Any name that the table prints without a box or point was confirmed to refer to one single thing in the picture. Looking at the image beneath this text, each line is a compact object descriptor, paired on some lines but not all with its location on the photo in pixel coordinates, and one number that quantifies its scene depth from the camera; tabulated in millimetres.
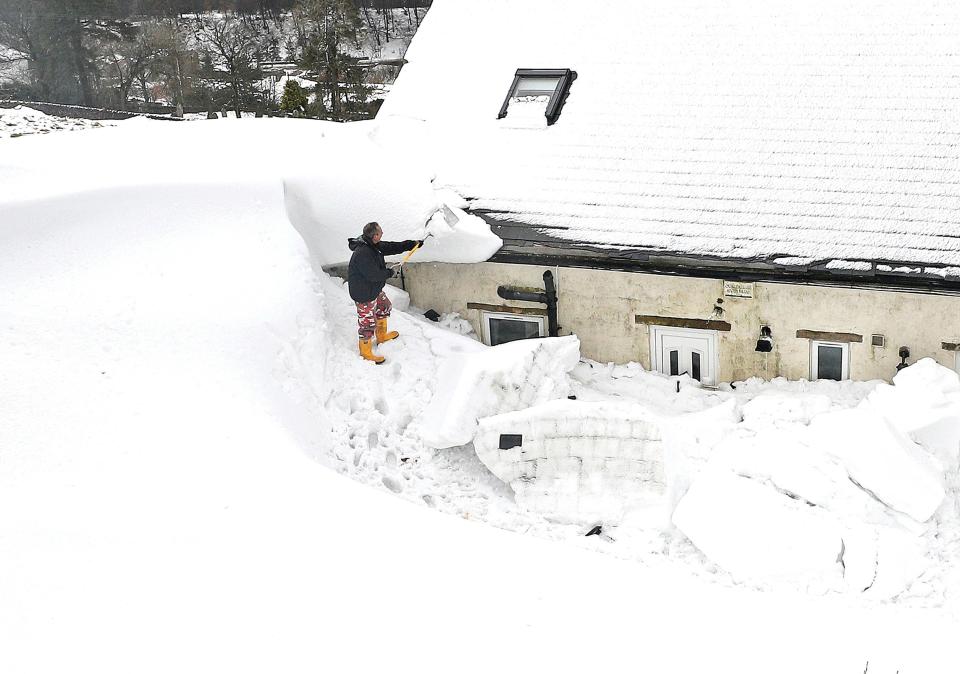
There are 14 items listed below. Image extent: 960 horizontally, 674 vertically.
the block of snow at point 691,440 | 10031
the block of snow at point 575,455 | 9953
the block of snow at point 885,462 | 9344
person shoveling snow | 11062
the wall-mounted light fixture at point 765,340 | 11562
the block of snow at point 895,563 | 8734
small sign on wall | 11438
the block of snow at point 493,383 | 10359
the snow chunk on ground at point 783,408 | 10812
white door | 11945
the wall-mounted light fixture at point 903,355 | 11078
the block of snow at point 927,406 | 10039
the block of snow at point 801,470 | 9422
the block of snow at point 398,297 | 12695
